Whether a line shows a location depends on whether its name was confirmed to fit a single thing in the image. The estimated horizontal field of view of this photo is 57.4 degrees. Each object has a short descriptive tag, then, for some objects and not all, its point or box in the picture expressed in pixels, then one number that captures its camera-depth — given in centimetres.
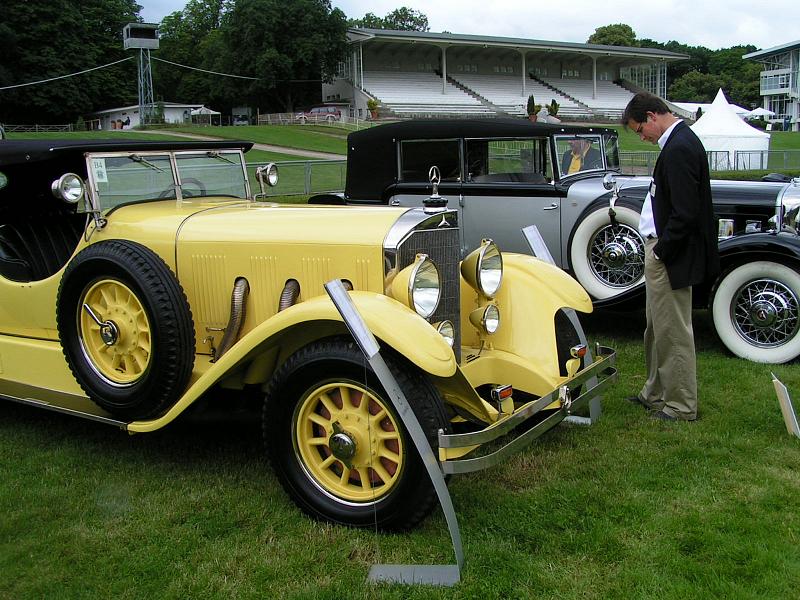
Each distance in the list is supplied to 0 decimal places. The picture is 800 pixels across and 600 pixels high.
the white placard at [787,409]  424
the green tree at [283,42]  5850
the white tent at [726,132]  2934
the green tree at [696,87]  7931
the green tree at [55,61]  5069
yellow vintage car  336
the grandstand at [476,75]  5262
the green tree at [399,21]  8150
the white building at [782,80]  7638
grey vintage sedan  595
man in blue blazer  439
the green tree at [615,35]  8275
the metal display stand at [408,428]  296
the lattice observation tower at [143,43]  5133
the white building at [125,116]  5494
